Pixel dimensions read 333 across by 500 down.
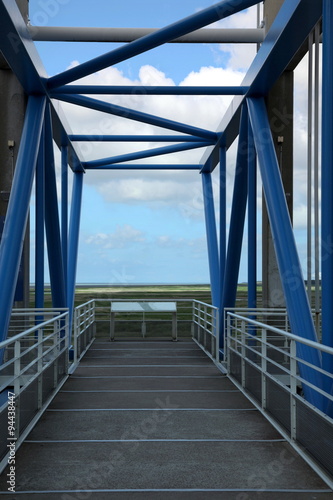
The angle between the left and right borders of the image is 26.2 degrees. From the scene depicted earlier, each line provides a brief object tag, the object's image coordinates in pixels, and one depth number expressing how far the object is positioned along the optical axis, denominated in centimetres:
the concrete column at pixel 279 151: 1498
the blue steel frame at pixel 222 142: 641
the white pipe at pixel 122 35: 1416
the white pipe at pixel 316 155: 798
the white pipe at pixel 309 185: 855
